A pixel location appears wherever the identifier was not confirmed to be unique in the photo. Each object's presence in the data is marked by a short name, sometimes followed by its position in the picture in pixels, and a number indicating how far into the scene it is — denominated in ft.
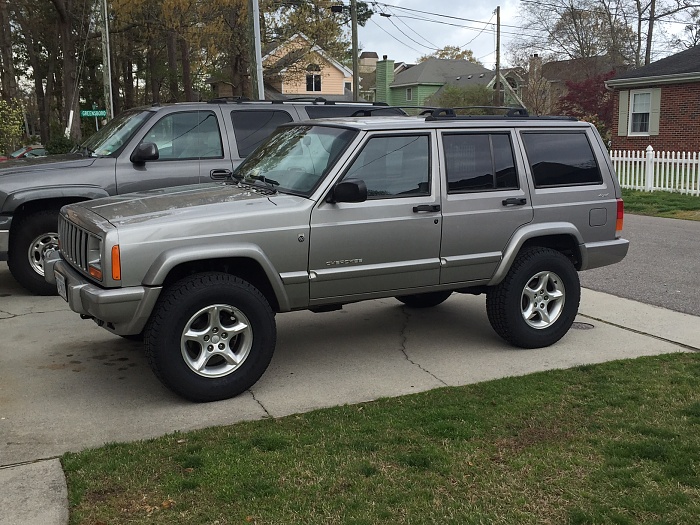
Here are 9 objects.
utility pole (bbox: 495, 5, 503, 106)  148.66
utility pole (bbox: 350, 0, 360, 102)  108.63
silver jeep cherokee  15.78
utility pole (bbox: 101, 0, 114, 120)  85.88
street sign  86.63
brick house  76.69
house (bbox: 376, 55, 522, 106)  194.59
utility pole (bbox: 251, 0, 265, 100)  45.78
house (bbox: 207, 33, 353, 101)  105.19
